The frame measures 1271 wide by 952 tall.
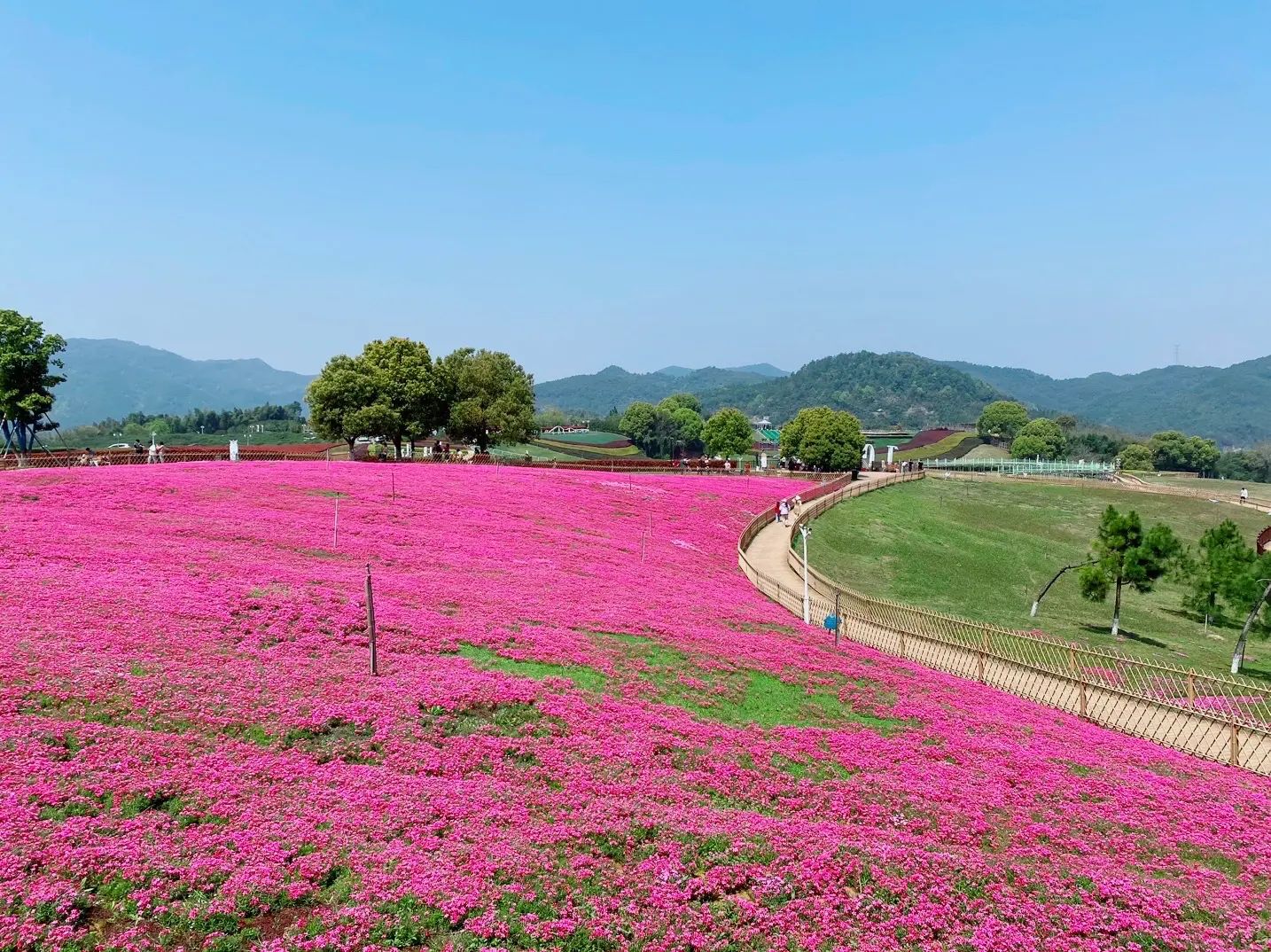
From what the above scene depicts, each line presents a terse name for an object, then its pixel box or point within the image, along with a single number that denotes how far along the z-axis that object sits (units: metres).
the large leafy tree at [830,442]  110.88
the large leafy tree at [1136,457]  164.52
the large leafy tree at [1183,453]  177.00
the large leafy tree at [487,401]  81.81
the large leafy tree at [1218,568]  37.72
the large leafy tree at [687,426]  191.25
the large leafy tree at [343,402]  73.50
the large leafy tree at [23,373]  53.56
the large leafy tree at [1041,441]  176.50
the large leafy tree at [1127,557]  38.78
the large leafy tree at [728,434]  128.00
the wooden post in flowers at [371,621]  15.47
